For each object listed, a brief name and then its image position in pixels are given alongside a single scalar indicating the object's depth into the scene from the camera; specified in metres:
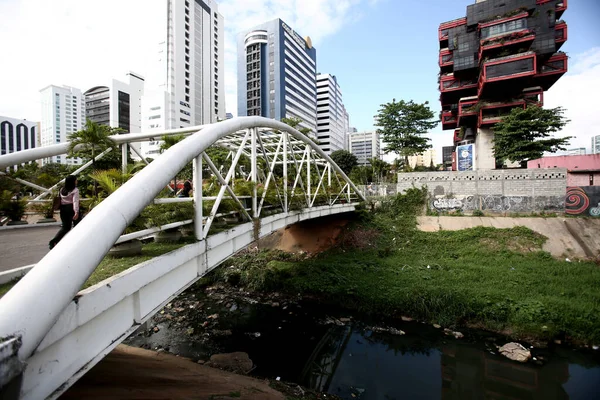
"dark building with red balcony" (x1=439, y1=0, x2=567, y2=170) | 30.59
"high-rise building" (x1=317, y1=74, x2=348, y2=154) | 85.44
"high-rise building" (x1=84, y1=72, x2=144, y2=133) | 68.06
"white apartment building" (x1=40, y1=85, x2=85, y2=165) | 77.06
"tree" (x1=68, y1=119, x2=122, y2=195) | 6.51
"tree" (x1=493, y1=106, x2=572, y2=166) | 22.75
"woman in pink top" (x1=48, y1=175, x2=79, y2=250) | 5.08
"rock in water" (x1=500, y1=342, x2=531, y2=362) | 9.28
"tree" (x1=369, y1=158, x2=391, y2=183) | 38.21
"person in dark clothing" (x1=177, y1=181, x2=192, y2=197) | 8.45
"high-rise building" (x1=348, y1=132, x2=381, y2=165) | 119.19
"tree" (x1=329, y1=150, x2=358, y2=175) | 49.41
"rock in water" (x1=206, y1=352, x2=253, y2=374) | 9.10
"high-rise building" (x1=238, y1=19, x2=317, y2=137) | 67.19
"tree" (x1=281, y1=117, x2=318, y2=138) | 29.27
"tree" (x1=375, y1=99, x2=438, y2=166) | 30.03
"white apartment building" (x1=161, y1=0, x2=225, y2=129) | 58.22
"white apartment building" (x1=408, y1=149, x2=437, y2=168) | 125.66
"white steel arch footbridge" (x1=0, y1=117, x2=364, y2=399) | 2.15
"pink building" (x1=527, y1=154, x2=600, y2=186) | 25.61
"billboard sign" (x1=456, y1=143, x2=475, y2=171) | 35.00
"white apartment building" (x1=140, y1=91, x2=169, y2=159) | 57.09
